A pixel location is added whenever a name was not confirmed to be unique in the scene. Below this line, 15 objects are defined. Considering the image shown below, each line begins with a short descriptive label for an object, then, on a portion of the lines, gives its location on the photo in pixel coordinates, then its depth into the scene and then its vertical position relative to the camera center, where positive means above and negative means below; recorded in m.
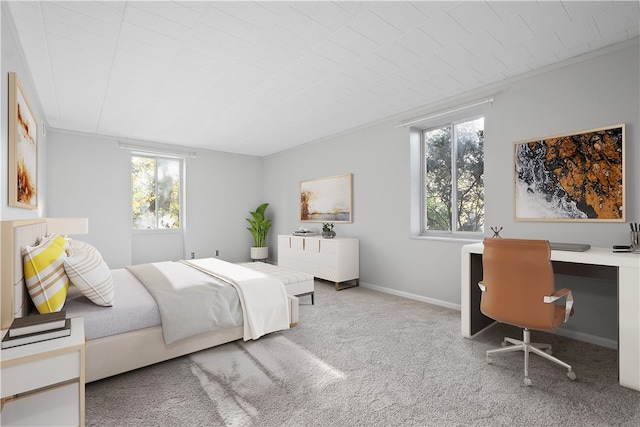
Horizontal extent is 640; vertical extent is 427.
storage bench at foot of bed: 3.60 -0.76
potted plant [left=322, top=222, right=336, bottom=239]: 5.21 -0.25
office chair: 2.11 -0.53
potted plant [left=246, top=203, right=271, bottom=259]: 6.82 -0.32
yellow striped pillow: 1.93 -0.38
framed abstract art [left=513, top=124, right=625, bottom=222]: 2.63 +0.35
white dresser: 4.72 -0.67
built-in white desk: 2.08 -0.54
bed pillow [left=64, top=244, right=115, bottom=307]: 2.16 -0.42
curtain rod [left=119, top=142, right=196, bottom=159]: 5.59 +1.26
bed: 1.67 -0.76
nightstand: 1.26 -0.68
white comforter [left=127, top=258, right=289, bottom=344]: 2.42 -0.71
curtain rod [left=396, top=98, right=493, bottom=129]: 3.44 +1.25
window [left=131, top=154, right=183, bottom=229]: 5.93 +0.51
